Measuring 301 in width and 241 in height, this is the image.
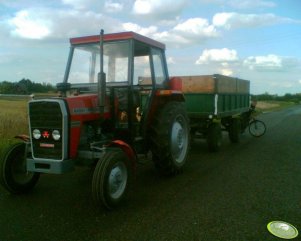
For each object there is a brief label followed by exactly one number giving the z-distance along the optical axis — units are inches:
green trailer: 285.6
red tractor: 146.9
